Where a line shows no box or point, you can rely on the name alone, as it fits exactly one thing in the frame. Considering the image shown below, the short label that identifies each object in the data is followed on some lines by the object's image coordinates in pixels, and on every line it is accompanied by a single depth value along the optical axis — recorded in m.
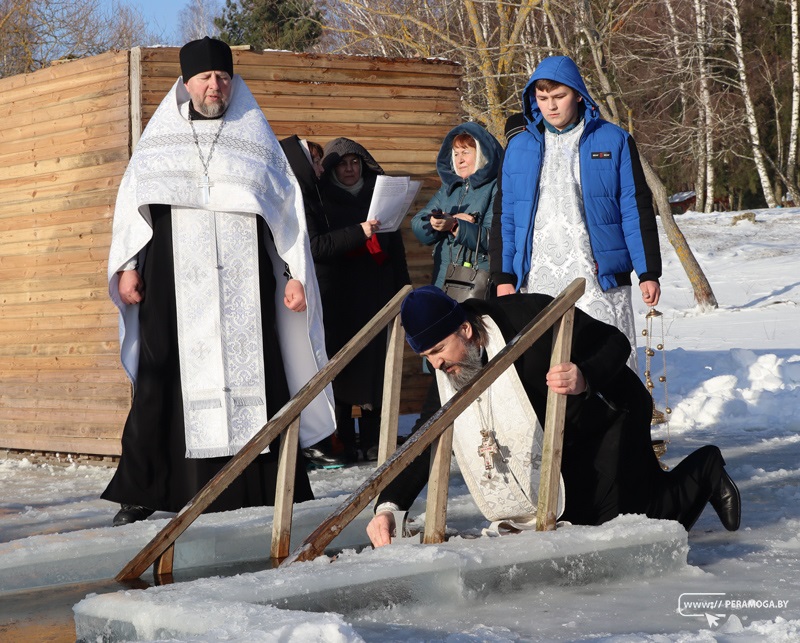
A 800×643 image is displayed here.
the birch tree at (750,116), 25.97
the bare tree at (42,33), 24.64
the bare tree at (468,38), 16.31
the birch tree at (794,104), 26.88
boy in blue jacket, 5.11
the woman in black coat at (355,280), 6.88
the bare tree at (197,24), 42.28
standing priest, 5.25
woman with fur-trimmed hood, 6.32
